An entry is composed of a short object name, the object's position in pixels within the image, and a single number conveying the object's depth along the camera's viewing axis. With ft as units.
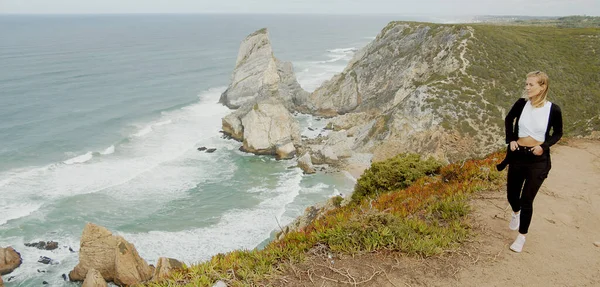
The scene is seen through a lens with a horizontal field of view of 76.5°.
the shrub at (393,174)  42.98
